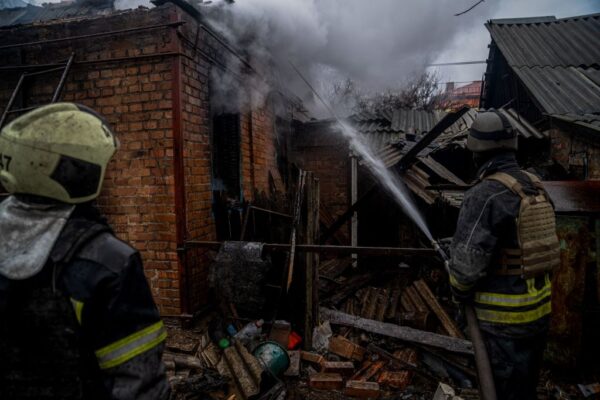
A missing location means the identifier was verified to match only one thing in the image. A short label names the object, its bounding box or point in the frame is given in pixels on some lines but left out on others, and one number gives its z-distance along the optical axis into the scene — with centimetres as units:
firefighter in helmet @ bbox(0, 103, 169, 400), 110
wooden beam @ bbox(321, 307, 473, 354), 397
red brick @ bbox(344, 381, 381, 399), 337
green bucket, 344
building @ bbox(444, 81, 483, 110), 2420
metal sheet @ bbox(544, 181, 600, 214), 330
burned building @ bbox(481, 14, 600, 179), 513
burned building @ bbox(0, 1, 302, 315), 370
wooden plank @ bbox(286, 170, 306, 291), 321
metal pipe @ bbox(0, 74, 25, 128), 366
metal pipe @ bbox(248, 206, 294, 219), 413
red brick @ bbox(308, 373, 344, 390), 351
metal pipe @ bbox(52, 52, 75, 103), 355
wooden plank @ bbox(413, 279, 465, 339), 441
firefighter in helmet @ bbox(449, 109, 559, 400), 218
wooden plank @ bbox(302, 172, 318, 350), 403
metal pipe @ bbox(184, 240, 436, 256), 302
